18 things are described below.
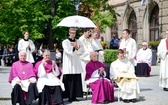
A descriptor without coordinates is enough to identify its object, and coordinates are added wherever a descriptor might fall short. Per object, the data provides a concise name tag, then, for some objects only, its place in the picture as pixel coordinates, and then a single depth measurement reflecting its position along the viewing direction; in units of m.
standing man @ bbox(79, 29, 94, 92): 11.84
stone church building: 28.45
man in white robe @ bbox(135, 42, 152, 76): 18.52
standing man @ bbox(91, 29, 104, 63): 12.07
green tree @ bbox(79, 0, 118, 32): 27.31
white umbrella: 11.58
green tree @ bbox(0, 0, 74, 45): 26.30
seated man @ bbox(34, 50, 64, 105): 9.81
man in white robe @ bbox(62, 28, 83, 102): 10.70
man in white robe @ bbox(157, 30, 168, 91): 13.20
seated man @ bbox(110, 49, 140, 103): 10.56
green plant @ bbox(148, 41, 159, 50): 28.24
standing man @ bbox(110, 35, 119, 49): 26.29
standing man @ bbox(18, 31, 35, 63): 15.58
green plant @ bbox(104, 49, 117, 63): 25.94
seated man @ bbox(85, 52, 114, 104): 10.38
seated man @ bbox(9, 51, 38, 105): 9.65
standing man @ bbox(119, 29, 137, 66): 12.36
